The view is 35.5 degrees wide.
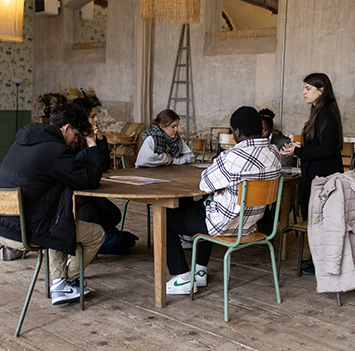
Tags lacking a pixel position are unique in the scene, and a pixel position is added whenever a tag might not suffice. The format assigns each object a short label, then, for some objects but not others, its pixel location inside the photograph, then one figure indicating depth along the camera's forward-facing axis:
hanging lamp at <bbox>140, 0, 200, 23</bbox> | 6.45
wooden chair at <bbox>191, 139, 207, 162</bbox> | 7.94
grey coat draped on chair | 3.51
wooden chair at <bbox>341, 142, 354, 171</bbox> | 6.98
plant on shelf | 12.16
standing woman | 4.12
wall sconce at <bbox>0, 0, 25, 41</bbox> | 5.45
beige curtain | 10.34
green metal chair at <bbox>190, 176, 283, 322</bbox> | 3.25
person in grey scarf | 4.75
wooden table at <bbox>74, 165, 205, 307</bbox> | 3.23
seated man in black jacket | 3.10
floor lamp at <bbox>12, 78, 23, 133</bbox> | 12.20
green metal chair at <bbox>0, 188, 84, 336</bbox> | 2.96
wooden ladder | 9.85
